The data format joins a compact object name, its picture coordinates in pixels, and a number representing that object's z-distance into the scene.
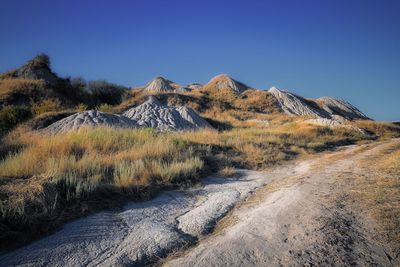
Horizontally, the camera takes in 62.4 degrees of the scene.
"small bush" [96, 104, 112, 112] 21.62
